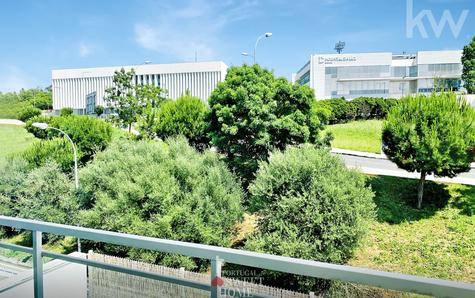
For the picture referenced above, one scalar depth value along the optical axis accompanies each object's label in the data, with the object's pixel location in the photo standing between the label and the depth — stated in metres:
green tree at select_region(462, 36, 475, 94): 29.41
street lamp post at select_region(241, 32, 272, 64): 15.63
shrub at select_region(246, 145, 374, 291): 8.73
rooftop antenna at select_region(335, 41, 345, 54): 45.50
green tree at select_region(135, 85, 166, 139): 19.00
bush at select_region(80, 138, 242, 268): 10.33
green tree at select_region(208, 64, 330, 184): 12.15
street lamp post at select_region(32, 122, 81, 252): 12.55
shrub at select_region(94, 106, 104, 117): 29.77
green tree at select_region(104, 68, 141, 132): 20.77
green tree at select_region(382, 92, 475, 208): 10.81
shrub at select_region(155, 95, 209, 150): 17.27
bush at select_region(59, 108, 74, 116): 31.26
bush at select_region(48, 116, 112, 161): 19.05
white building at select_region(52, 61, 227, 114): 41.16
